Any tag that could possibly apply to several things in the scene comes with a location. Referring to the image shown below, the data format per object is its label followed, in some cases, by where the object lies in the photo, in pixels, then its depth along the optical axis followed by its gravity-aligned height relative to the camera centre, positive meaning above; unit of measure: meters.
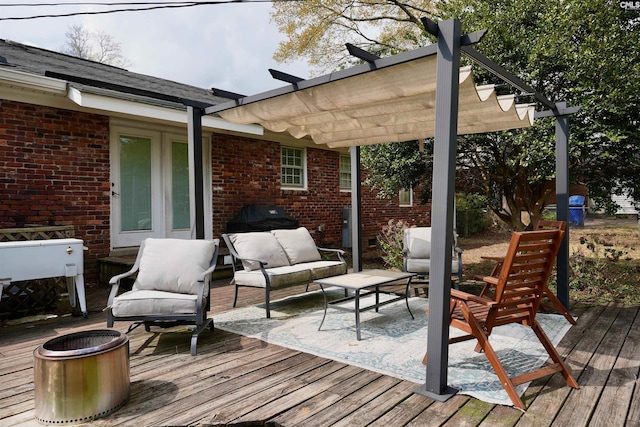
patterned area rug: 3.18 -1.24
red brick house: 6.03 +0.90
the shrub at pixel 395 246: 7.96 -0.74
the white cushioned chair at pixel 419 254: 5.67 -0.67
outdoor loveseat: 5.08 -0.70
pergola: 2.85 +1.02
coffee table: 4.13 -0.79
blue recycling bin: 16.89 -0.32
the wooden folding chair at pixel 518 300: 2.81 -0.65
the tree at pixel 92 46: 18.67 +7.37
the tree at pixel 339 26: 12.94 +5.75
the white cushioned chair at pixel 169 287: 3.68 -0.74
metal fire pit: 2.50 -1.03
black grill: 8.41 -0.24
